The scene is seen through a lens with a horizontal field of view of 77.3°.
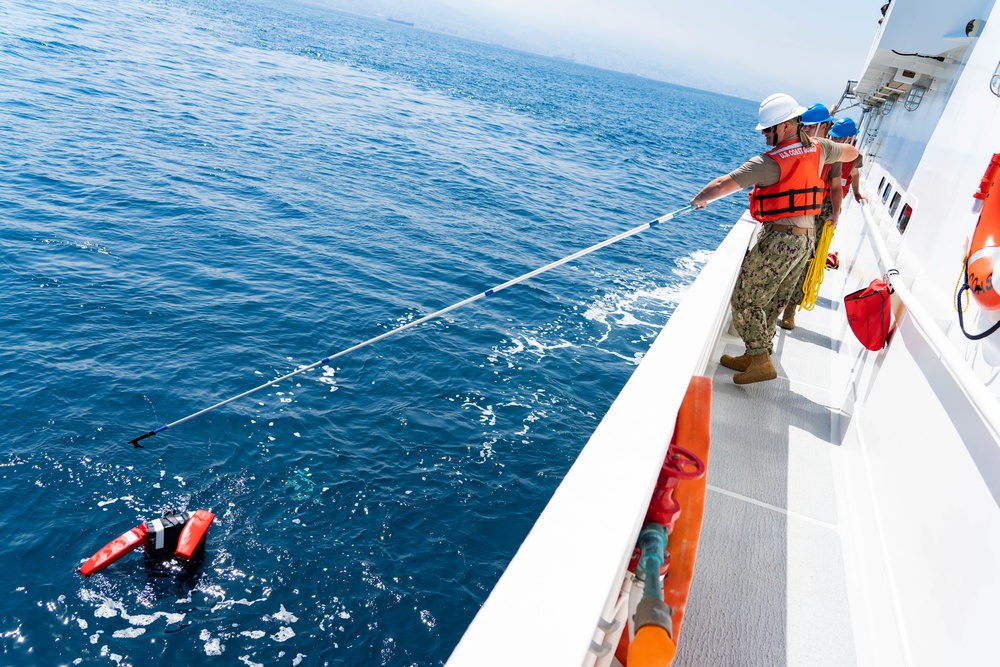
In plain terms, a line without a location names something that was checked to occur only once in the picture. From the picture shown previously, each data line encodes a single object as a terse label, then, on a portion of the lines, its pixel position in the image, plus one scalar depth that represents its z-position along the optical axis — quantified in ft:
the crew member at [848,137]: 19.86
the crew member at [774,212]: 13.29
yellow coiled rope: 17.30
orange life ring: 7.80
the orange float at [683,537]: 5.68
